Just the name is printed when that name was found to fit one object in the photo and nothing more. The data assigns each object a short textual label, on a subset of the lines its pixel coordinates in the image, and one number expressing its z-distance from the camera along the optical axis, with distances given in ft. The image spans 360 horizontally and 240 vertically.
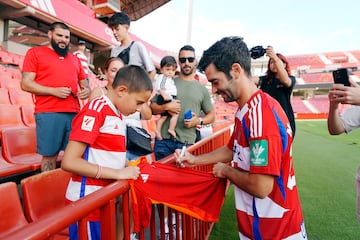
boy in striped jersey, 4.42
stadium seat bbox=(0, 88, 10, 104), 16.72
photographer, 9.93
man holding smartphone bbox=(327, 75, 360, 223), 5.51
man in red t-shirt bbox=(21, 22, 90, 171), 8.68
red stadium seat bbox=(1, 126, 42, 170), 10.52
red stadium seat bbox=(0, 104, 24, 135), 13.67
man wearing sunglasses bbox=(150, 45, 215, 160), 9.88
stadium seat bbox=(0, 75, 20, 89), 19.35
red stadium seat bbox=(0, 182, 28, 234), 5.47
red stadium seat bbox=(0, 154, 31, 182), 9.06
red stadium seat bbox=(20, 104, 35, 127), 14.74
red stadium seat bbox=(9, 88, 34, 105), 18.02
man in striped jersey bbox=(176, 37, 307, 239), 4.09
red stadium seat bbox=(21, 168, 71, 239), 5.94
